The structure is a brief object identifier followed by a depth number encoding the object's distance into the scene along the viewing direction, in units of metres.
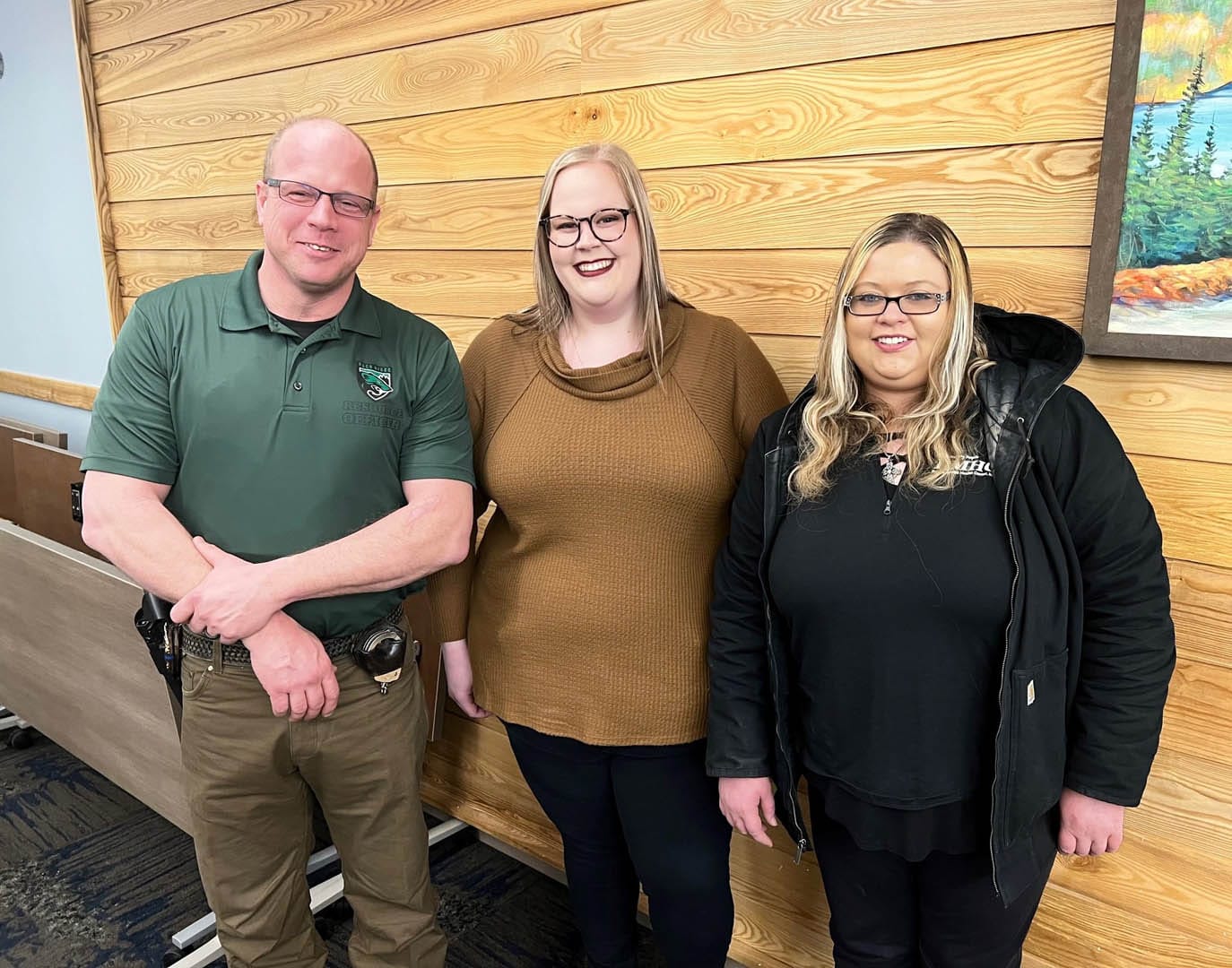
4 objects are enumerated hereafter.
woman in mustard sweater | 1.31
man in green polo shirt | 1.26
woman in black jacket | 1.06
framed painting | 1.14
